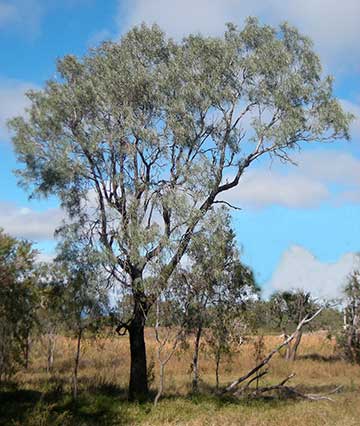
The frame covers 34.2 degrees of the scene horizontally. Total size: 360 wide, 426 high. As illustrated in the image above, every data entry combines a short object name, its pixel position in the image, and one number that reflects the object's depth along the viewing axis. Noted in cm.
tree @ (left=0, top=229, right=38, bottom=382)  1427
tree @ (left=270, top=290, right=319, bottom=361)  3591
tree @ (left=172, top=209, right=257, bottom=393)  1788
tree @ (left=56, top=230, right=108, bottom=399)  1841
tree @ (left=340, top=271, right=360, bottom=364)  3338
